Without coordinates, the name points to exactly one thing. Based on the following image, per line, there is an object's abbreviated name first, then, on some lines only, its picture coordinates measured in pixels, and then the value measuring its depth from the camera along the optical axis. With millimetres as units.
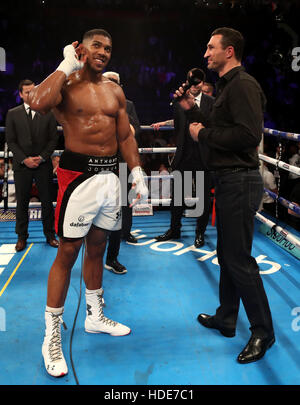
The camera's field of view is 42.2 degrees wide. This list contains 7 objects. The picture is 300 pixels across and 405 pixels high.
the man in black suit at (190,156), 3559
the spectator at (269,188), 4598
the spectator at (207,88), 4171
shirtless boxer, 1854
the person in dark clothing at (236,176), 1792
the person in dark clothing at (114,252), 2961
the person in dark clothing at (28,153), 3459
